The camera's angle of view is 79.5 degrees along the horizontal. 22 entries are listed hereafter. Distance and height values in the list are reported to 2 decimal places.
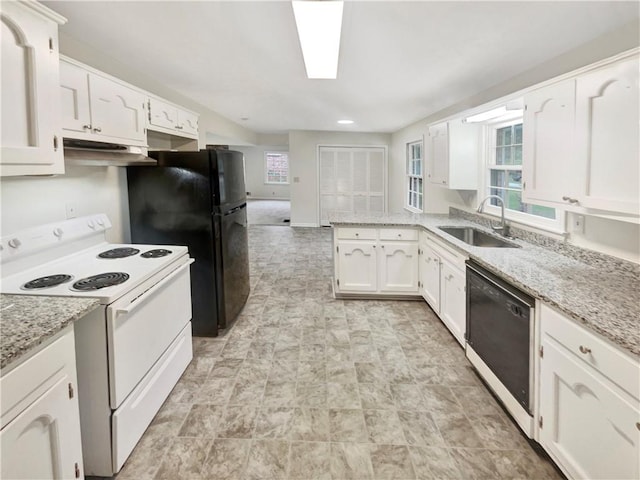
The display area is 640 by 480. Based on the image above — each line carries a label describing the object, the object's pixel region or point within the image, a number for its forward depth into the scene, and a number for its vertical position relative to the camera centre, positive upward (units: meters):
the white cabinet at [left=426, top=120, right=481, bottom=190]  3.78 +0.46
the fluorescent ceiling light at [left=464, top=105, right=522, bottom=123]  2.91 +0.70
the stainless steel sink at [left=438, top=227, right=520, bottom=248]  3.32 -0.34
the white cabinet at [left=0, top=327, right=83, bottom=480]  1.16 -0.71
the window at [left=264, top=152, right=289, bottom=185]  15.62 +1.40
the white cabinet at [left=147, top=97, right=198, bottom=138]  2.82 +0.71
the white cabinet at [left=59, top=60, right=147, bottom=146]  1.93 +0.56
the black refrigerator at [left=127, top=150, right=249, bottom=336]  3.06 -0.08
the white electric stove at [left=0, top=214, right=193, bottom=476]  1.70 -0.55
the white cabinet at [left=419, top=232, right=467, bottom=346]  2.87 -0.71
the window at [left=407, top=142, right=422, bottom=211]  6.73 +0.44
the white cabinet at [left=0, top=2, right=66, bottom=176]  1.44 +0.46
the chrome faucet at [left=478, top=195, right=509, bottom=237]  3.14 -0.24
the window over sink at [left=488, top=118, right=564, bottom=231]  3.04 +0.23
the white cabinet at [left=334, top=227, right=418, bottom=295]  3.97 -0.62
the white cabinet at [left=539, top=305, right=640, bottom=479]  1.29 -0.79
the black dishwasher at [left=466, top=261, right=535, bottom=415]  1.90 -0.73
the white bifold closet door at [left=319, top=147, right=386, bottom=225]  8.76 +0.52
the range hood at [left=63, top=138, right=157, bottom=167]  1.99 +0.31
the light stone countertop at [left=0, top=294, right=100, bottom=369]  1.19 -0.41
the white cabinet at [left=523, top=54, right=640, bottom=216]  1.60 +0.28
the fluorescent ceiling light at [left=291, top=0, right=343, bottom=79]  1.65 +0.86
